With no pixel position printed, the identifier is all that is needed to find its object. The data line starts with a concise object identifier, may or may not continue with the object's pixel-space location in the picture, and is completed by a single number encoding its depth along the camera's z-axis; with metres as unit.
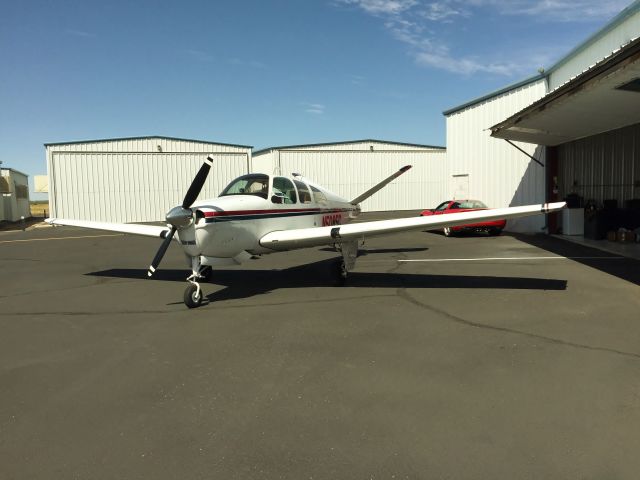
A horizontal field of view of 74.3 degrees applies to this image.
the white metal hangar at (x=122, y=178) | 29.22
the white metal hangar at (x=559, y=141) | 11.71
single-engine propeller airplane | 6.92
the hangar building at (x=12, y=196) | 36.75
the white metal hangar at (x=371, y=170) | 36.03
